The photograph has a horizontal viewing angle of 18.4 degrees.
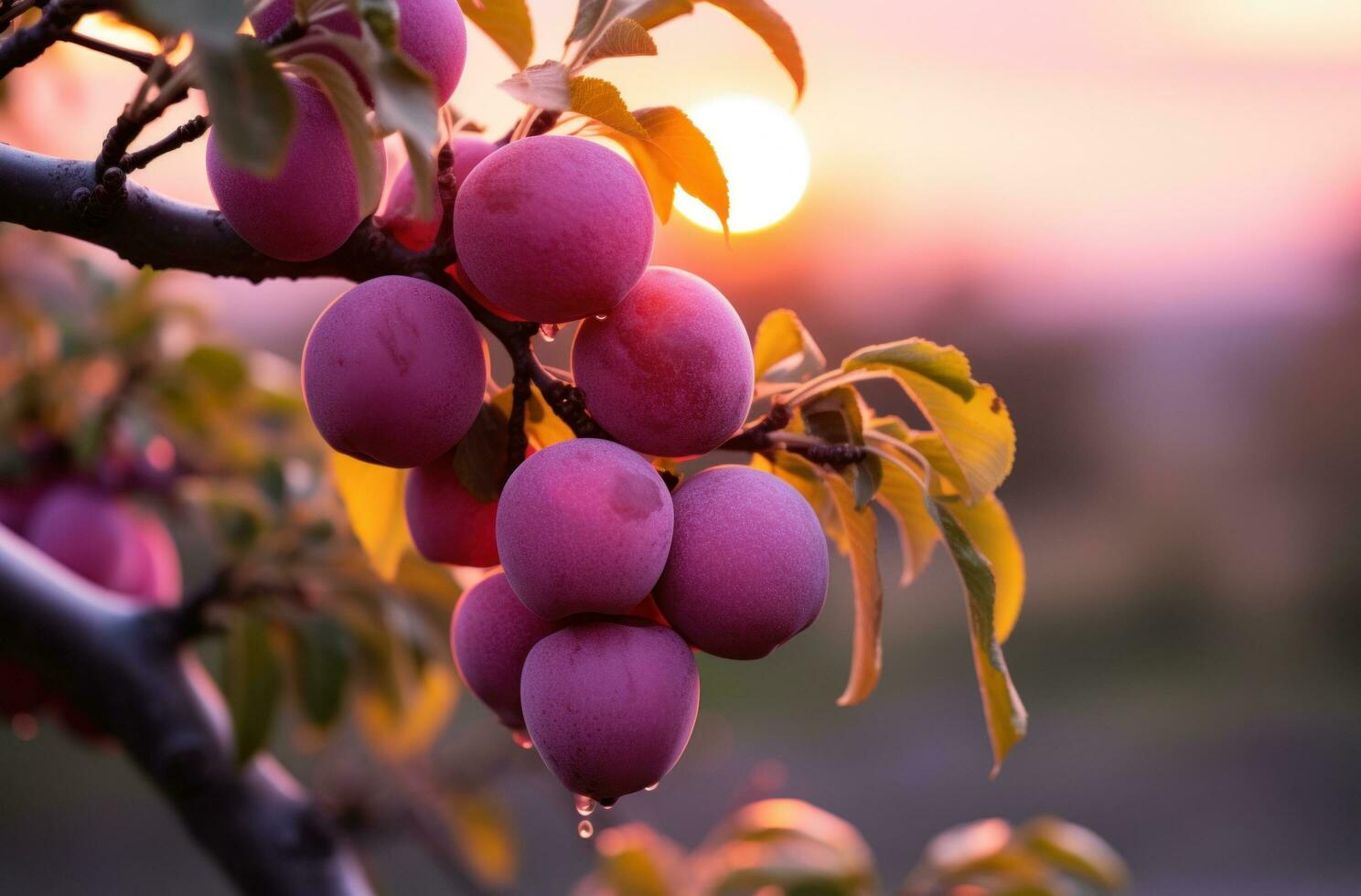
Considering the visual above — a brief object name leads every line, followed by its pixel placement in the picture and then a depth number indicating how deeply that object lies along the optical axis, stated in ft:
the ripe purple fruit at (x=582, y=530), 3.05
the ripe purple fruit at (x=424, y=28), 3.05
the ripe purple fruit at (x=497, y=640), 3.17
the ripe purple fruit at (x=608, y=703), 3.07
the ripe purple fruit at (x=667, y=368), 3.10
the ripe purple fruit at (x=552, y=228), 3.06
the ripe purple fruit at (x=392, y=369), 3.08
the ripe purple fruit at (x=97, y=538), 4.68
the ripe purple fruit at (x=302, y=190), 3.04
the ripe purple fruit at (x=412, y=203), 3.19
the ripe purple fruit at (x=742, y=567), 3.09
